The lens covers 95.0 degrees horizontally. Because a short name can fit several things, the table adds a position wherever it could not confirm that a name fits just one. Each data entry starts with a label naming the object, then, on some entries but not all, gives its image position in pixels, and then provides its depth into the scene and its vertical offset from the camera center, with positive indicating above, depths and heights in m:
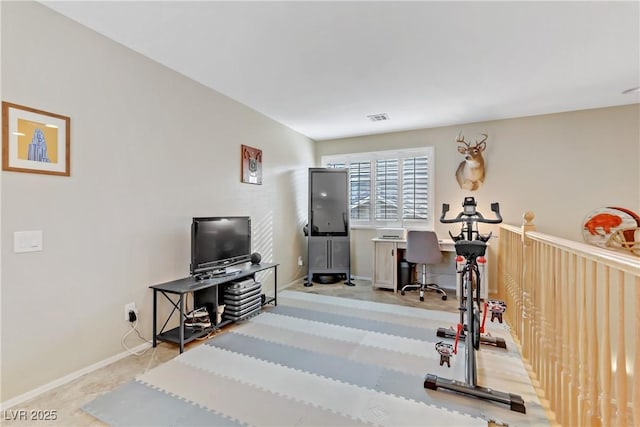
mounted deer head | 4.17 +0.70
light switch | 1.79 -0.18
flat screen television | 2.72 -0.31
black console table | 2.43 -0.78
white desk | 4.35 -0.79
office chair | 3.98 -0.50
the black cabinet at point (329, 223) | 4.76 -0.16
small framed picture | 3.70 +0.63
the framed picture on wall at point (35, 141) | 1.77 +0.46
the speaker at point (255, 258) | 3.48 -0.54
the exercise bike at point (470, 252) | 2.03 -0.27
